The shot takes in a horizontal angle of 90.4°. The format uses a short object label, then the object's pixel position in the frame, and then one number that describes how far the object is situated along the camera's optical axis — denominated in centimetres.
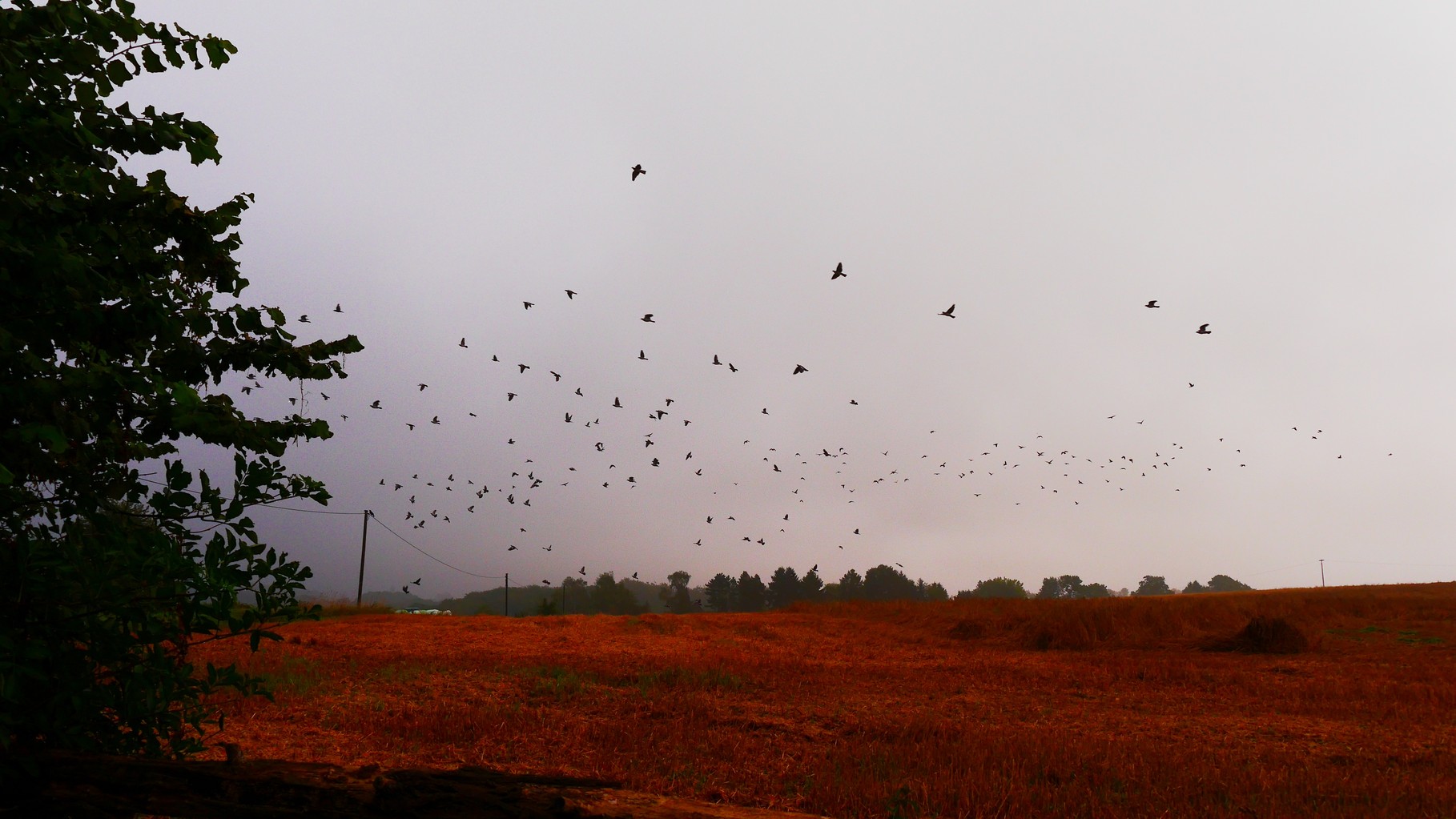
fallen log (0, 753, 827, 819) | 409
